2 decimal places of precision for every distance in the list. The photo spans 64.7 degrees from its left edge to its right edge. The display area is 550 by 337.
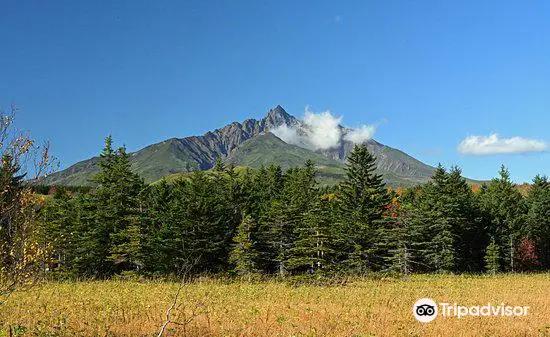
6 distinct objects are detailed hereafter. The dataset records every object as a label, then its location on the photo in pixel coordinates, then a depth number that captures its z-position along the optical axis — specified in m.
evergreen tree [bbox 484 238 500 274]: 49.19
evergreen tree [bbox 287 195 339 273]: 35.91
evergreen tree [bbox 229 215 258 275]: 37.91
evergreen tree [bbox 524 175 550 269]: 61.38
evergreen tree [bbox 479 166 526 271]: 56.53
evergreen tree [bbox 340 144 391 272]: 42.41
